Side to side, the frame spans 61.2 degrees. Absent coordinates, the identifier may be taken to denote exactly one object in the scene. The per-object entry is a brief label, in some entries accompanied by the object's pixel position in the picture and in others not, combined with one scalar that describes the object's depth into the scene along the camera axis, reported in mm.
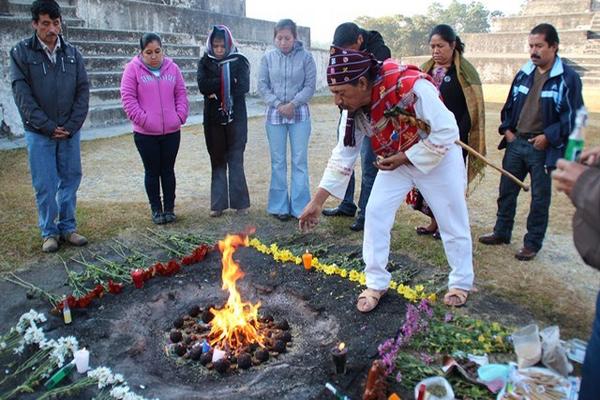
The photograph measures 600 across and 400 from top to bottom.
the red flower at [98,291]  3948
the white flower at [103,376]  2936
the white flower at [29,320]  3512
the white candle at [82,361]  3059
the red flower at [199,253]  4656
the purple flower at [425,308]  3663
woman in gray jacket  5645
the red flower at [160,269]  4363
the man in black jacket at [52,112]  4664
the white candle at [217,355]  3270
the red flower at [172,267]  4406
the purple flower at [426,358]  3179
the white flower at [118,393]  2826
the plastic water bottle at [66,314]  3584
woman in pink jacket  5406
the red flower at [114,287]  4047
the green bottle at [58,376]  2953
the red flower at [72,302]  3769
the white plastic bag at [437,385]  2732
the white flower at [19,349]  3289
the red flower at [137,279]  4172
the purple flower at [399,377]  2972
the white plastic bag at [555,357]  3048
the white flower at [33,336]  3350
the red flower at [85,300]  3805
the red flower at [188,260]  4601
